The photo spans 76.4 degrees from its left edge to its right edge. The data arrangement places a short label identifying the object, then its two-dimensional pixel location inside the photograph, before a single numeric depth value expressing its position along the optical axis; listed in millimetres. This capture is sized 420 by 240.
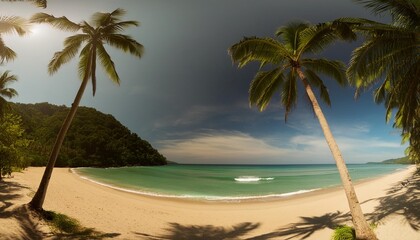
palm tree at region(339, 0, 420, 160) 8141
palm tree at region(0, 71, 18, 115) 21086
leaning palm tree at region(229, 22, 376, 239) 8352
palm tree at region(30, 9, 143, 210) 11125
